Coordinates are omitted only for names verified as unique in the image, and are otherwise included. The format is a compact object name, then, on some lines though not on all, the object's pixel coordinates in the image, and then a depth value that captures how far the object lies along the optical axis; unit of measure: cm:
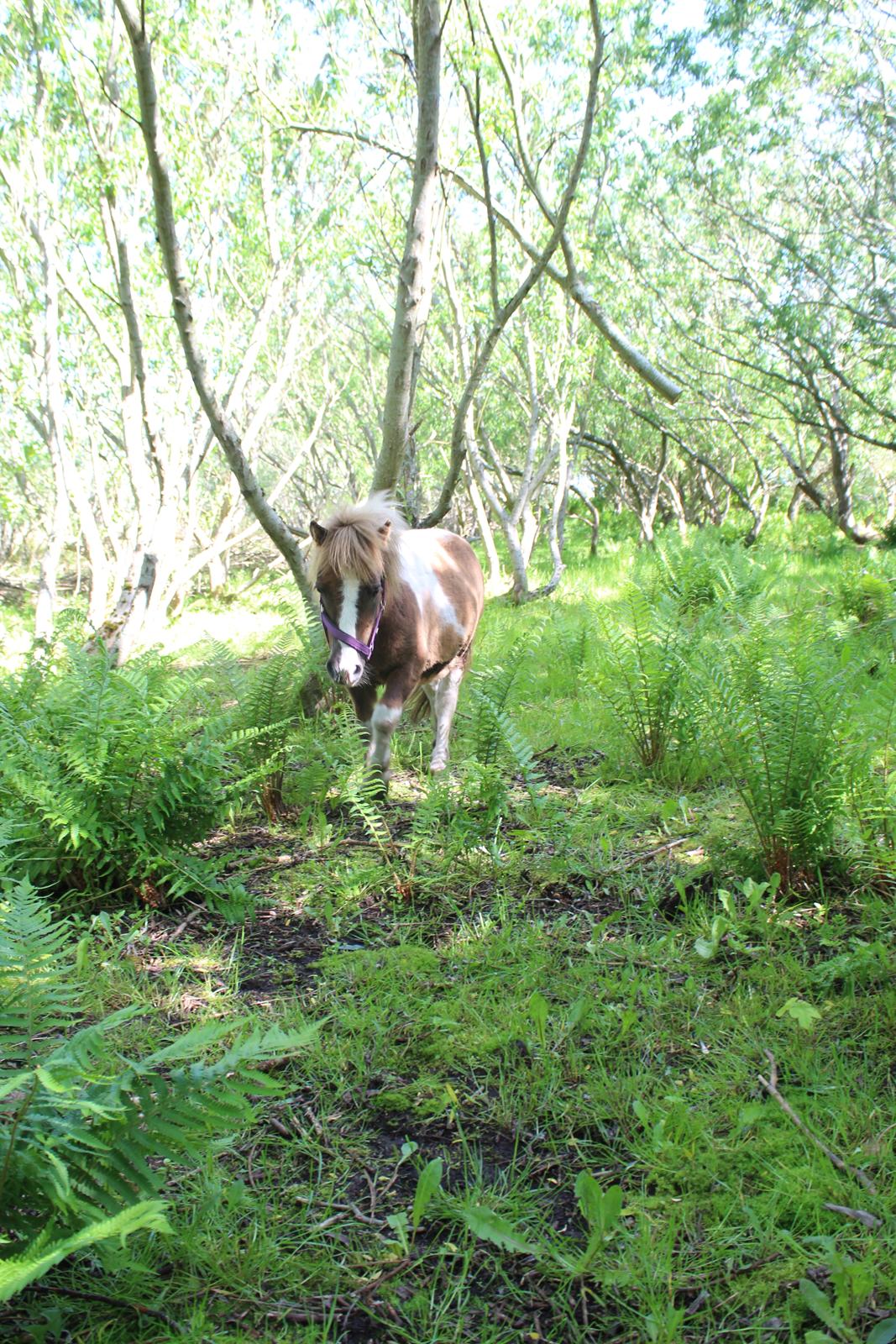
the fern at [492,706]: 420
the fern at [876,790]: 311
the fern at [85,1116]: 163
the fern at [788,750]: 321
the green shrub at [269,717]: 443
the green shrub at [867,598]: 683
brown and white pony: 444
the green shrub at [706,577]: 668
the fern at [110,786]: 341
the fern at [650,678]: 459
